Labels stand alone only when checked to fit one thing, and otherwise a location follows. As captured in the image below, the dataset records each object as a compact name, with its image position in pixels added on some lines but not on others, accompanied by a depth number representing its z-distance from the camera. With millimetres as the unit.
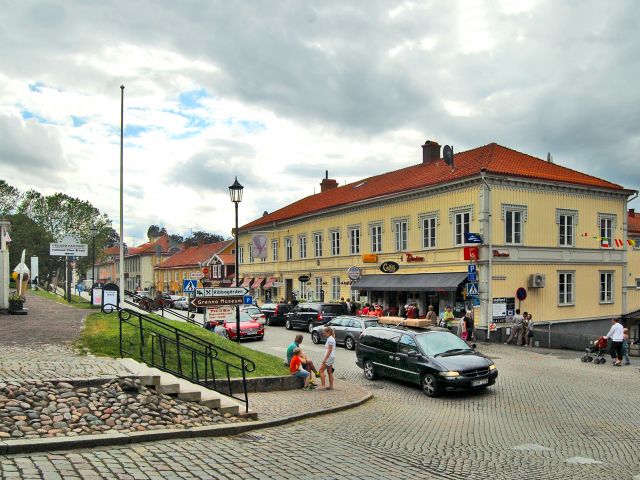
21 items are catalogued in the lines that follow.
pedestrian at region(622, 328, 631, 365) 20234
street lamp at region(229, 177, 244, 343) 22094
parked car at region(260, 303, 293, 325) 38250
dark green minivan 14805
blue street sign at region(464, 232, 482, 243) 28953
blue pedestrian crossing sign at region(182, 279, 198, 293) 25562
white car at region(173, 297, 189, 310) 54978
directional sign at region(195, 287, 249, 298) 18794
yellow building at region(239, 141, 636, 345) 29781
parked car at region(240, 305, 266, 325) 31038
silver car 24703
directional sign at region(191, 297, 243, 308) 18453
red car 27922
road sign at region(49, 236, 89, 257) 23172
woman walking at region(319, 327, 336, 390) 15155
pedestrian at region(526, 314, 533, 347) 26453
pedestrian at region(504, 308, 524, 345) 27078
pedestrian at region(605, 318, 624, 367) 20047
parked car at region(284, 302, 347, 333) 32031
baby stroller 21031
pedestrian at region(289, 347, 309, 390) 15211
